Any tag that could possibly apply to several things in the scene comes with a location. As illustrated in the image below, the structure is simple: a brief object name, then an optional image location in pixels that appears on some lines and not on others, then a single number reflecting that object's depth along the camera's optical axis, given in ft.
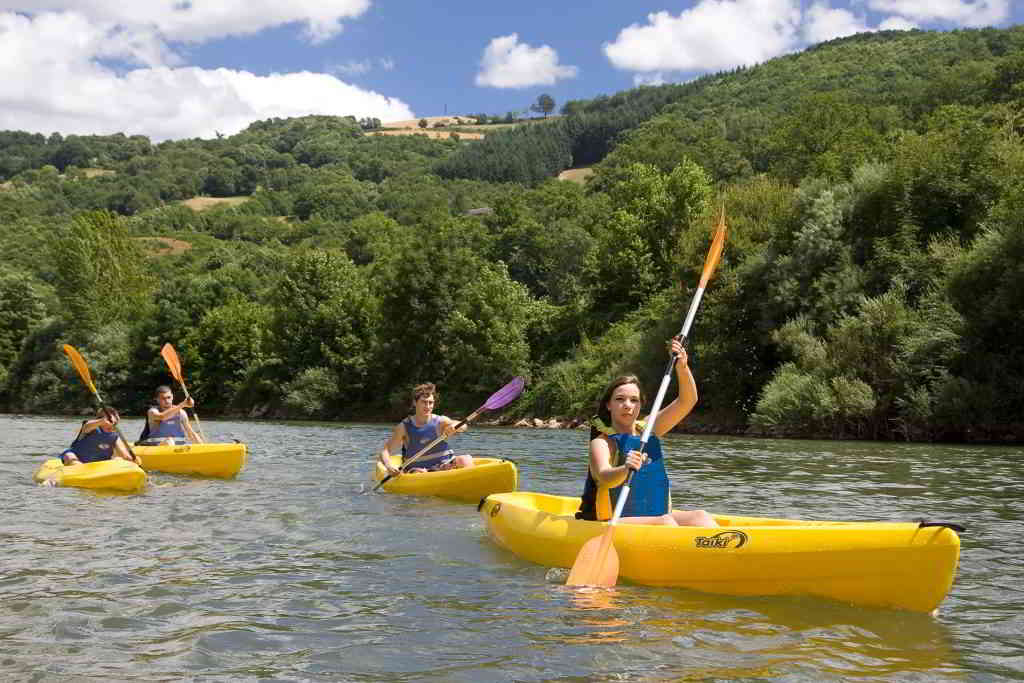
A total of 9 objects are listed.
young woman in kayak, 20.68
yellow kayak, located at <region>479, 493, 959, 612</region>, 17.48
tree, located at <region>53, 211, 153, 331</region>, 159.02
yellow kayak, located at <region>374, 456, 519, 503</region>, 35.01
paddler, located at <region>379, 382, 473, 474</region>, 37.40
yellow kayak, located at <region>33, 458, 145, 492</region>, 36.29
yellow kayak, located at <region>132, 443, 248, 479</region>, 42.55
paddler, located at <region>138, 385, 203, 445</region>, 44.70
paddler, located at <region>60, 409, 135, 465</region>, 39.17
